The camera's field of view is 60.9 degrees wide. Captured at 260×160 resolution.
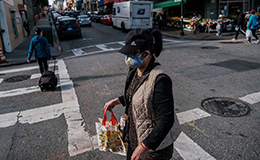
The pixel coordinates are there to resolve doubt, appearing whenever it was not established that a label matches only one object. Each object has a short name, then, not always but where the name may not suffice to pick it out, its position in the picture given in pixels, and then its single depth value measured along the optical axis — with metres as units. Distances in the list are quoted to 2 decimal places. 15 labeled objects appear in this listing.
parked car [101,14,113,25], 32.16
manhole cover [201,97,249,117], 5.06
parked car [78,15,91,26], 31.55
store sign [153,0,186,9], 23.30
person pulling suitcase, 7.62
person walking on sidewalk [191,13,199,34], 20.11
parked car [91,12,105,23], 38.90
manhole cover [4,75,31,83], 8.86
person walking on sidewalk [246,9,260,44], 12.99
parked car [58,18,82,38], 19.72
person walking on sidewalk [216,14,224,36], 17.62
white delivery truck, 20.59
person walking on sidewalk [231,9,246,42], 14.56
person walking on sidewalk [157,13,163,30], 23.43
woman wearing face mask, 2.01
